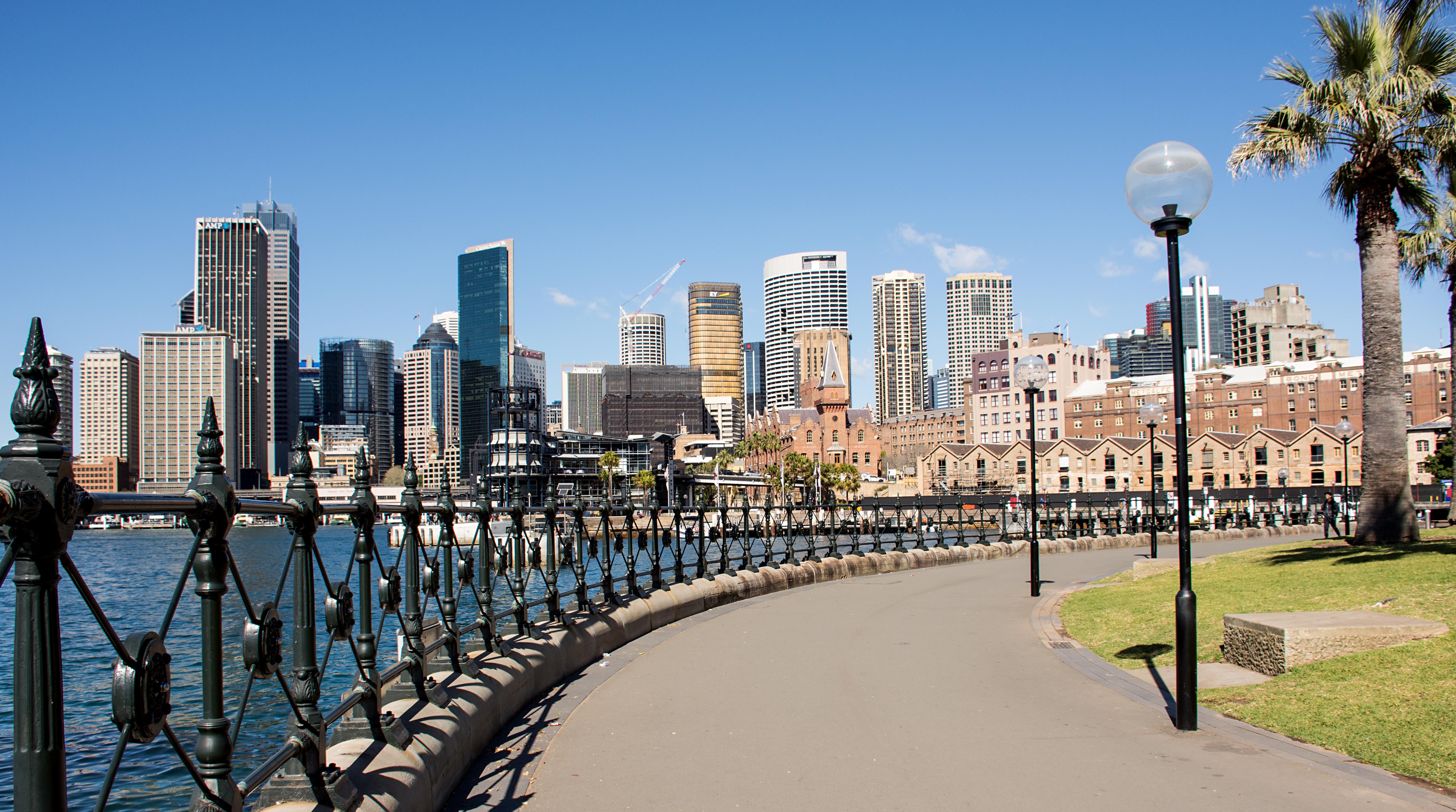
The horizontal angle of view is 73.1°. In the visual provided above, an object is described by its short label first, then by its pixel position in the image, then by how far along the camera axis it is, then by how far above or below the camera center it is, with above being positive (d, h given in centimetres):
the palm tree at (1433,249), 2355 +441
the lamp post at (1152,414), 3139 +25
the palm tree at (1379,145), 1945 +551
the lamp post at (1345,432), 4650 -69
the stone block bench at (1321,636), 871 -194
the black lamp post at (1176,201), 801 +190
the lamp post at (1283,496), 5434 -496
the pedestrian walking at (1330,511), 3472 -341
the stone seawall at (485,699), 501 -198
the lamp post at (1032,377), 2041 +101
